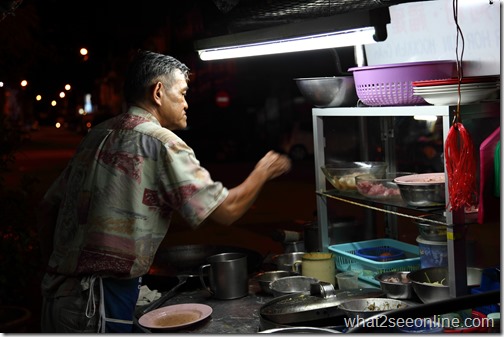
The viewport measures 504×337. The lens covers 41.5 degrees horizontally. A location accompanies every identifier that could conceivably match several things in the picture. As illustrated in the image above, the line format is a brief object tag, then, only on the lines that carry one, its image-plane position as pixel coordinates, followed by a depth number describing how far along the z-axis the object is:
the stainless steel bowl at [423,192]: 3.39
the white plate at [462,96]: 3.21
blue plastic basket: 4.07
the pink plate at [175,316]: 3.44
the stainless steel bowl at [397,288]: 3.58
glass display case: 3.27
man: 3.02
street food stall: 3.21
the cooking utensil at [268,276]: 4.04
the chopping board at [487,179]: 3.21
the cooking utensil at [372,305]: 3.35
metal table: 3.43
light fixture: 2.97
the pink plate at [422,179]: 3.49
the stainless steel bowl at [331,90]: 4.27
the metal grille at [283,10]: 3.20
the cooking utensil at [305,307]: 3.31
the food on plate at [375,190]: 3.91
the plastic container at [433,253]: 3.79
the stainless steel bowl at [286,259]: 4.57
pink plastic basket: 3.65
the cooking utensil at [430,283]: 3.37
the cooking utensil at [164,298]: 3.76
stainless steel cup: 3.88
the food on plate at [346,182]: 4.27
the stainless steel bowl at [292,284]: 3.92
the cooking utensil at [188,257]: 4.50
